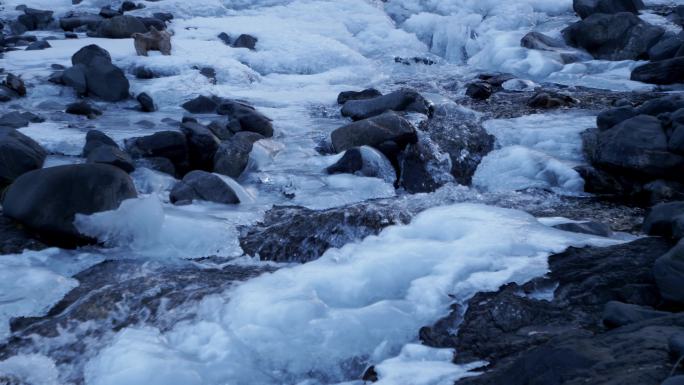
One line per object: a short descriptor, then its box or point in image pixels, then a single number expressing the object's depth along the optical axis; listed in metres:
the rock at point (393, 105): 7.73
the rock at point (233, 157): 6.31
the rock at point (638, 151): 5.67
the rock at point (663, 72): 8.98
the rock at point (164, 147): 6.30
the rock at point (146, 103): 8.24
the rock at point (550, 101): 8.20
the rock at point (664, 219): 4.26
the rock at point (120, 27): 11.61
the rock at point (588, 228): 4.54
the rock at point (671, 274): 3.26
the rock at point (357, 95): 8.70
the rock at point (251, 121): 7.36
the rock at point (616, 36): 10.61
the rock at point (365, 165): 6.27
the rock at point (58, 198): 4.54
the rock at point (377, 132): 6.61
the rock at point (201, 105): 8.23
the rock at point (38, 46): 10.76
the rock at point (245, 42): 11.84
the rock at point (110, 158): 5.83
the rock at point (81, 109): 7.70
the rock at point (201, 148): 6.45
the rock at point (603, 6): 12.28
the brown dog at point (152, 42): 10.32
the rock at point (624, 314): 2.89
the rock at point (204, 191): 5.54
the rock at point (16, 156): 5.39
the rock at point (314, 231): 4.74
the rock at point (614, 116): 6.68
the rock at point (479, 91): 8.81
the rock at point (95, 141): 6.27
